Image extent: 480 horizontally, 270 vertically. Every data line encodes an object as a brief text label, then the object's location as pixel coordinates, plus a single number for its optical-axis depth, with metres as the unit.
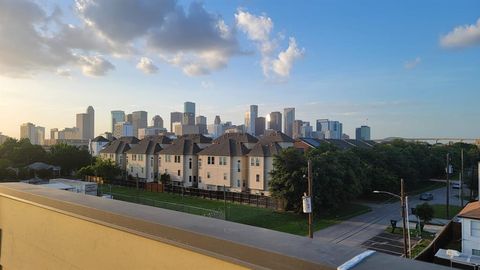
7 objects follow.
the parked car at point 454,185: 47.88
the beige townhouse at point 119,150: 48.46
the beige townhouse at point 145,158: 43.68
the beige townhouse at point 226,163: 35.75
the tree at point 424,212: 24.32
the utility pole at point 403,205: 15.10
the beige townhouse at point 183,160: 39.78
